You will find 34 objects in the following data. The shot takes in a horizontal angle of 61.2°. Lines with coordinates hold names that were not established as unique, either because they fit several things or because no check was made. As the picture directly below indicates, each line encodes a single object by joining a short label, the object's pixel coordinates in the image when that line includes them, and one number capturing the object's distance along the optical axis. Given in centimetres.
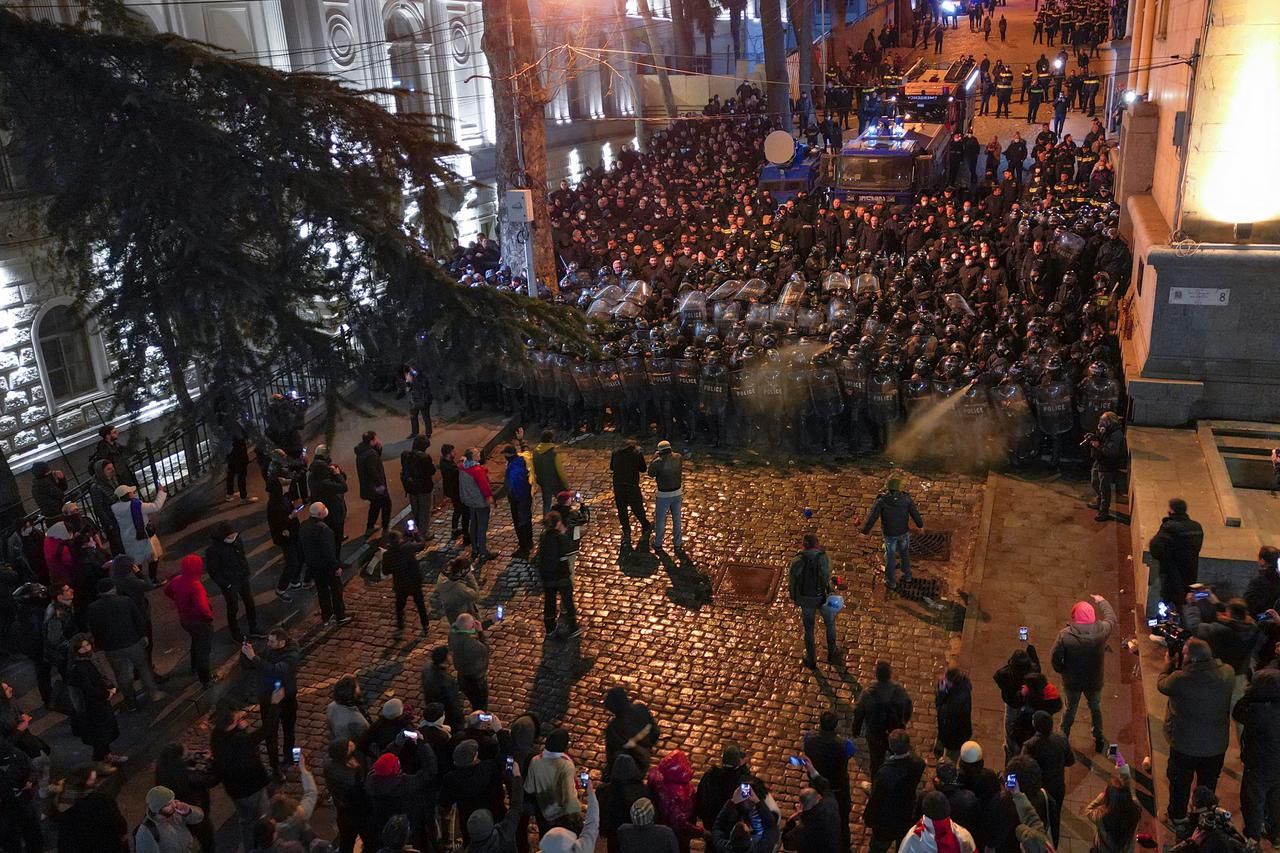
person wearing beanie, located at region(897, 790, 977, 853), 606
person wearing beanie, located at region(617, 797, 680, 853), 626
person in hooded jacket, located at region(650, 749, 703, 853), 684
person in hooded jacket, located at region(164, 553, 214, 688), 963
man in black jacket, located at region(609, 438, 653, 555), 1252
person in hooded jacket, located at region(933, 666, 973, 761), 796
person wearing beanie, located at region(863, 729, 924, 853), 699
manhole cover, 1167
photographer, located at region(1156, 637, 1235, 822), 740
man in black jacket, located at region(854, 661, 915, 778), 793
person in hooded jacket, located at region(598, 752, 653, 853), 676
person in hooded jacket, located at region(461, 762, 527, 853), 627
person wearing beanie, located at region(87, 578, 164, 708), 934
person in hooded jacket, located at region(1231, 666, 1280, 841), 717
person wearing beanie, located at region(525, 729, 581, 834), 707
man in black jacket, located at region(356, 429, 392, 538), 1278
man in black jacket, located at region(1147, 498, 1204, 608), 947
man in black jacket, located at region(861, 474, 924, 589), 1103
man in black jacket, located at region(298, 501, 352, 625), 1066
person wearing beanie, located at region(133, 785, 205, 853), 666
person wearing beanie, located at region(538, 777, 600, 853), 615
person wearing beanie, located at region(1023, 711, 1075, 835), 698
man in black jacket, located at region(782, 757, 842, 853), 645
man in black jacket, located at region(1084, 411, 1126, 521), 1249
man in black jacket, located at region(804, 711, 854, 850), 731
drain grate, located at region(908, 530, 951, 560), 1238
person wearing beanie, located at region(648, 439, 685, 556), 1226
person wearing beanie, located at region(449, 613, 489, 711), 901
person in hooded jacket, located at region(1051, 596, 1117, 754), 831
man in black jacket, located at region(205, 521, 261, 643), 1036
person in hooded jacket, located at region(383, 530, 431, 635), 1068
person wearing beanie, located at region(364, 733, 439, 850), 701
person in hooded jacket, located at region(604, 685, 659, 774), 753
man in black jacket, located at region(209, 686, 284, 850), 759
